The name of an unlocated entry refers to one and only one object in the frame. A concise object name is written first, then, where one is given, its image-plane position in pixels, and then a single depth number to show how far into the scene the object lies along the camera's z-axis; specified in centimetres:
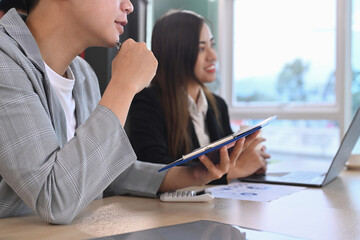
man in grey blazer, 71
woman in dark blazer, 165
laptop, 117
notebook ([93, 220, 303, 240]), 62
